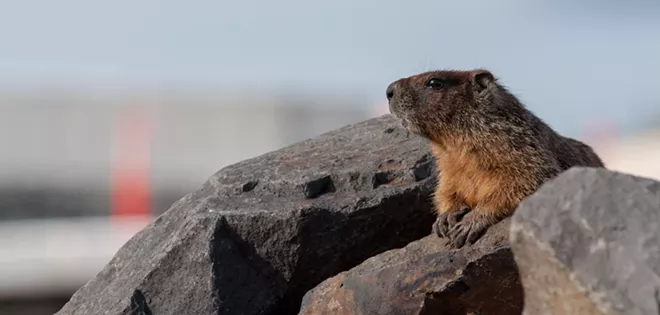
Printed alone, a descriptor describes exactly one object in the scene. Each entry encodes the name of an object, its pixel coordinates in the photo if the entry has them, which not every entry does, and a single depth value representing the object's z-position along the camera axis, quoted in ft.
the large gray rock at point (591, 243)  18.49
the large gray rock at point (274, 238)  34.99
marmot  34.30
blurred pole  89.61
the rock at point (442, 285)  30.48
